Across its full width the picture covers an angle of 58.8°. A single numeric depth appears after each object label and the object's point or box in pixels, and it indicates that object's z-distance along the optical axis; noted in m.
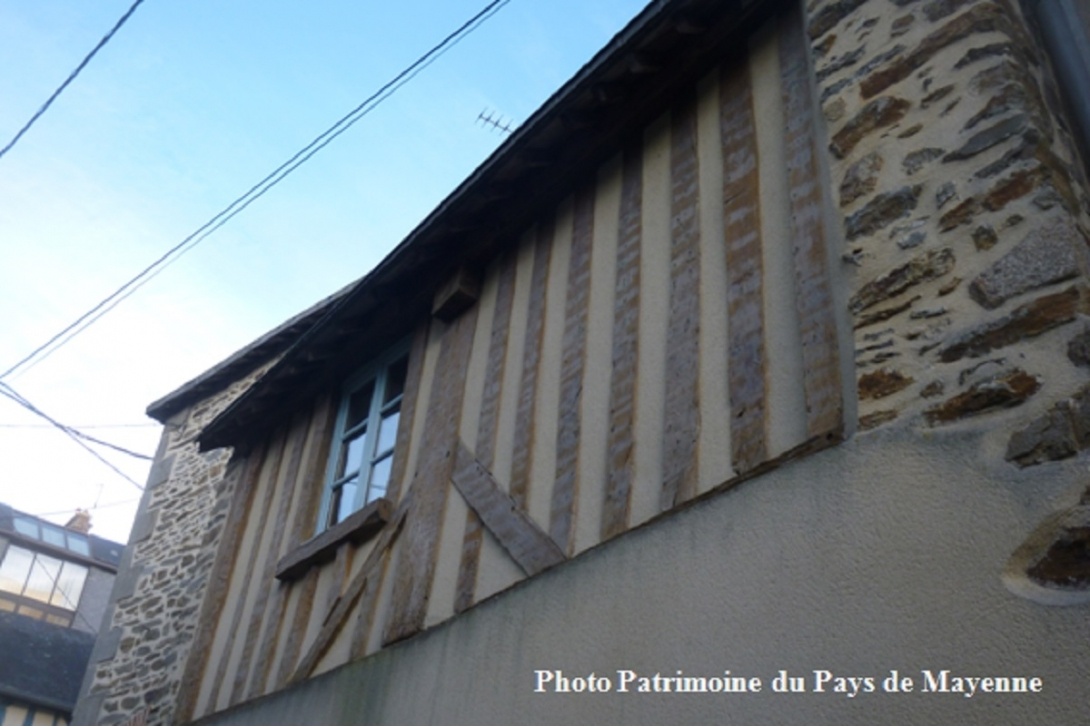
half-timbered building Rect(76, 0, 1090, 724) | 2.21
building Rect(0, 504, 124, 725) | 13.22
